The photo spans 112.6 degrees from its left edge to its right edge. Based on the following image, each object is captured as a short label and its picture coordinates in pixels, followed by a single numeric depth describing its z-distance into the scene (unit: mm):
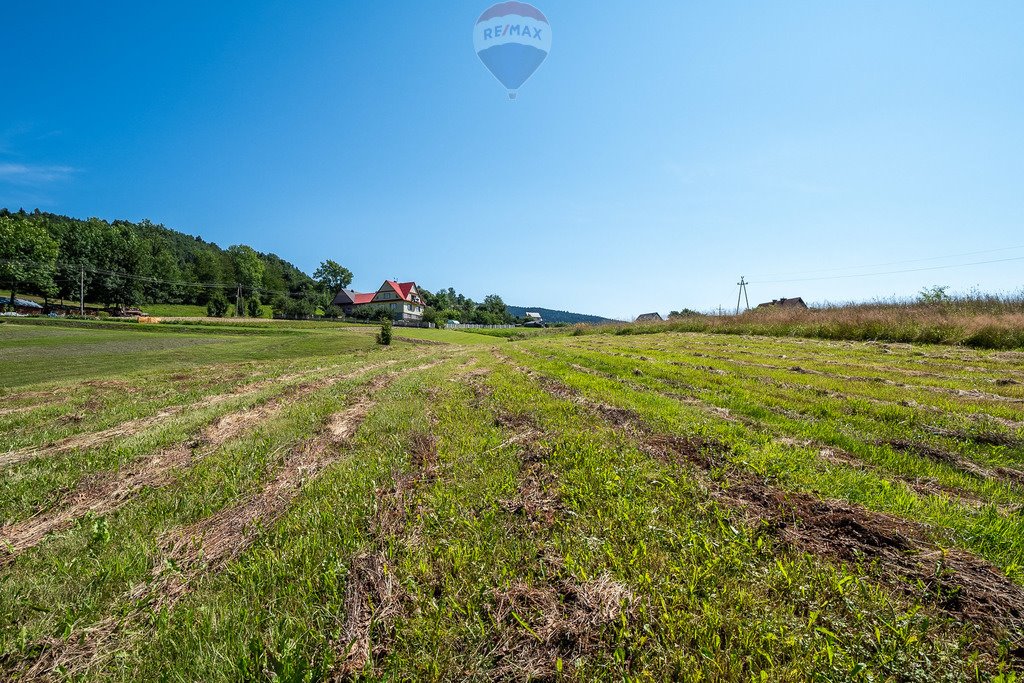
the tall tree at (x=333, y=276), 135500
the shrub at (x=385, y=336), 38781
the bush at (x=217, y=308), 86894
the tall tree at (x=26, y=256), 65562
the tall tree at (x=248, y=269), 120731
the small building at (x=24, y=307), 67488
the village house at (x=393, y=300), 106125
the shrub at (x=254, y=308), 96500
